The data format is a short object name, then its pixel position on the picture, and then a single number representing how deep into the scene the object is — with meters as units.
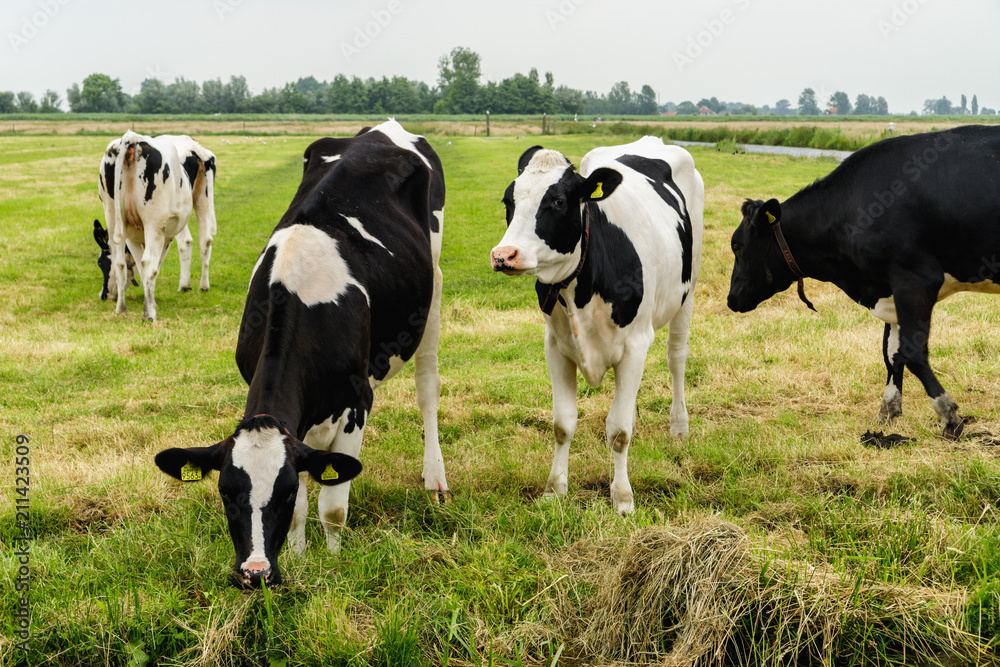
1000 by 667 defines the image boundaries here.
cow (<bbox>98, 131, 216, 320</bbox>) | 10.81
